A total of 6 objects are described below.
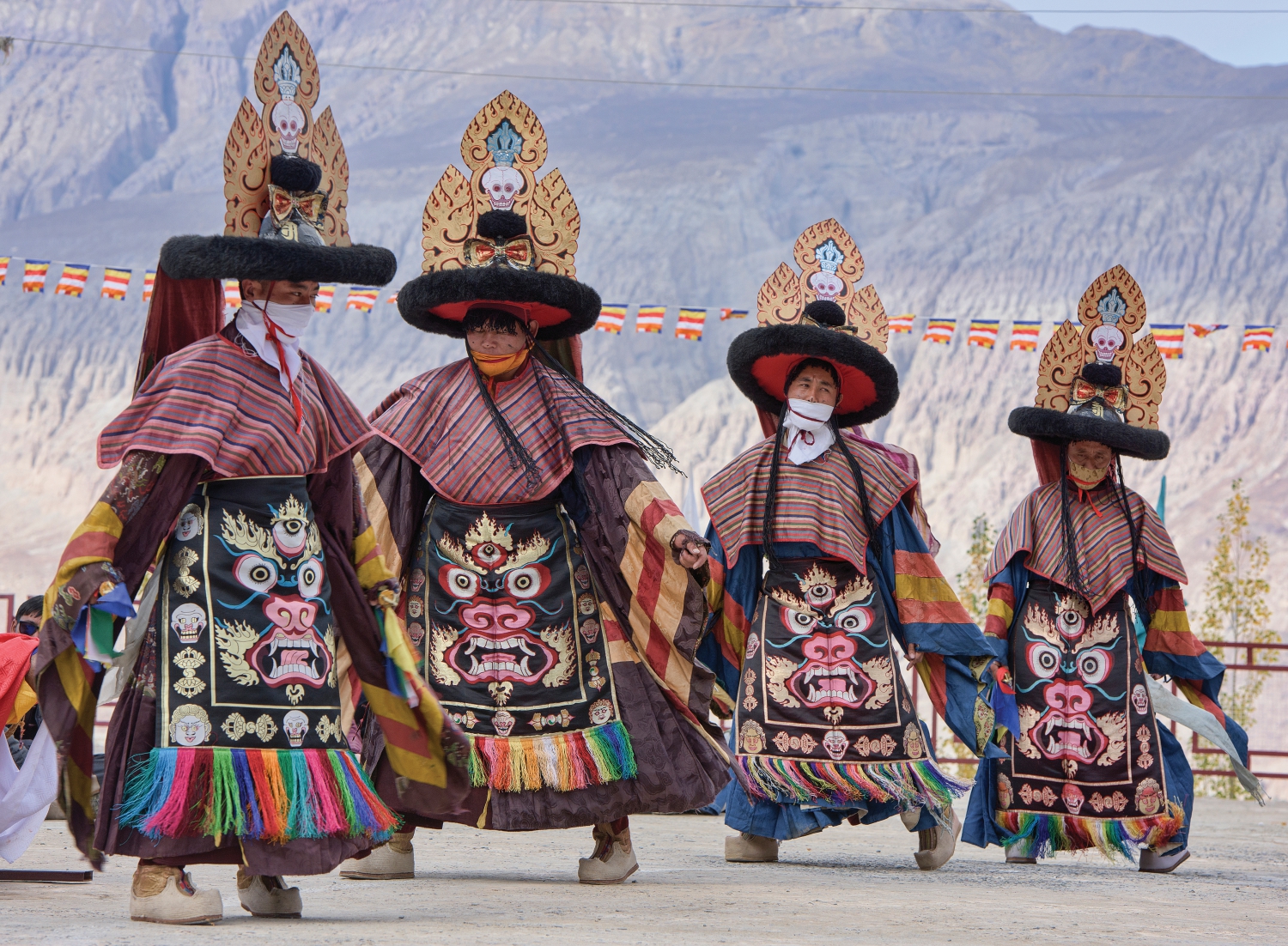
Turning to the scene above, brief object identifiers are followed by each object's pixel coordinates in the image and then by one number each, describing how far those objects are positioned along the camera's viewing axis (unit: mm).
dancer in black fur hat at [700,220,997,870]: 12805
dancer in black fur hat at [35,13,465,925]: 8227
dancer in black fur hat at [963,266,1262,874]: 13883
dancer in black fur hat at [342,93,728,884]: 10625
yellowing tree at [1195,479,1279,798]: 28312
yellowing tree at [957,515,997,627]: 31531
